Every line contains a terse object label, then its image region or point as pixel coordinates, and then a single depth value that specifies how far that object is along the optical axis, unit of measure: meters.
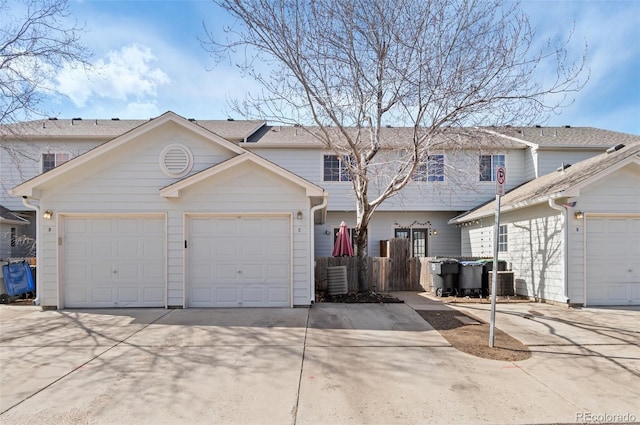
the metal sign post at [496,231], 5.80
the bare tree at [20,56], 9.15
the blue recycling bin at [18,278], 10.59
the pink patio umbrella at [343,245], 12.95
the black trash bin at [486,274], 11.51
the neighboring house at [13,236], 14.10
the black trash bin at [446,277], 11.41
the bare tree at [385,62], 8.65
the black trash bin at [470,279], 11.30
